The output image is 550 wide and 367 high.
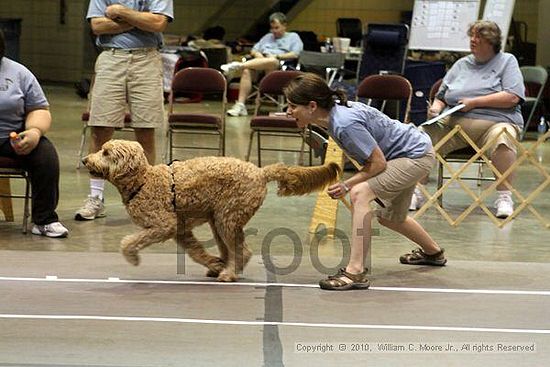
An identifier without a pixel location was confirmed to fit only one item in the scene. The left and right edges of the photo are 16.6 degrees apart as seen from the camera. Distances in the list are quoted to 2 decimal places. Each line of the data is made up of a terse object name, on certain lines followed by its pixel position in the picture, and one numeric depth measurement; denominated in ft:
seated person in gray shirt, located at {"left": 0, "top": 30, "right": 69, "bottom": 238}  36.76
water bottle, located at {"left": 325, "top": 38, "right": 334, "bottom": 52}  84.38
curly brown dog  29.60
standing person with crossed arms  40.11
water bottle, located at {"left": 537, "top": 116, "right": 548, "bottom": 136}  75.79
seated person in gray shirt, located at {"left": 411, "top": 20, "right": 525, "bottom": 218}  43.55
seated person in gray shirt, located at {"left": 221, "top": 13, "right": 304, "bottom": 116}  80.73
